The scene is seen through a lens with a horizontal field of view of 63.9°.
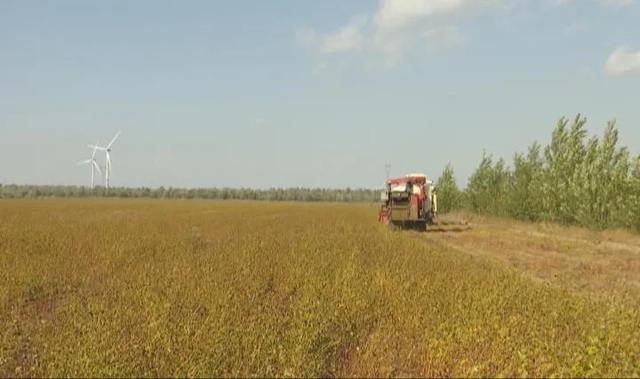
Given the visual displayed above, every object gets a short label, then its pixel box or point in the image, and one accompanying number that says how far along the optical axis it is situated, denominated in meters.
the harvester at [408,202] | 21.91
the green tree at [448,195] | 44.78
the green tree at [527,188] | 27.80
